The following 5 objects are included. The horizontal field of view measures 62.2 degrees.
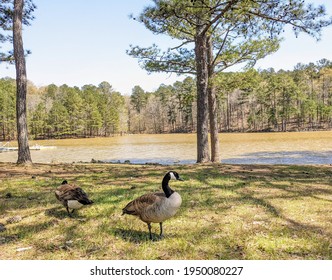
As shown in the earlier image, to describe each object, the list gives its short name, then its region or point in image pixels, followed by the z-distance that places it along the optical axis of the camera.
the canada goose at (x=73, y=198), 4.90
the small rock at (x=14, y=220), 4.86
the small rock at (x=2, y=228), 4.49
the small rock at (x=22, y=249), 3.78
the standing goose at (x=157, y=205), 3.85
